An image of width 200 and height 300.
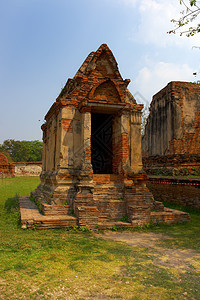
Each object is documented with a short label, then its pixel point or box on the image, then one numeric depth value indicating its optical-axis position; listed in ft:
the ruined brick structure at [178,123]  37.01
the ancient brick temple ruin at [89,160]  19.65
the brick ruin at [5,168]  88.75
